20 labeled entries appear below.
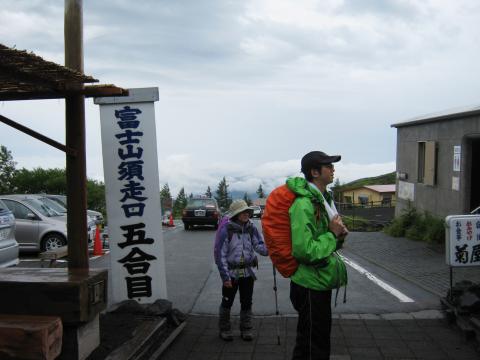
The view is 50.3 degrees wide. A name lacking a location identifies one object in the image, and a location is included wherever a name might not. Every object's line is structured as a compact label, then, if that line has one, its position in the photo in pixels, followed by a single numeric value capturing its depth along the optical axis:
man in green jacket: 3.57
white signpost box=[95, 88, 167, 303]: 6.36
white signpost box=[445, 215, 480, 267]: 6.68
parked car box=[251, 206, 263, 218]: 47.41
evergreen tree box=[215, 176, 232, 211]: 105.68
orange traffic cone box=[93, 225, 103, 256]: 13.66
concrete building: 12.91
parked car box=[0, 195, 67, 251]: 13.31
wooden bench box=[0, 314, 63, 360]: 3.81
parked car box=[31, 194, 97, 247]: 15.00
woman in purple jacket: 5.75
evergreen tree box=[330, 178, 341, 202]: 82.31
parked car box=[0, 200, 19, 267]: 8.17
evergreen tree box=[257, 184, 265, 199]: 118.36
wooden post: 5.38
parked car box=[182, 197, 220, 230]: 22.80
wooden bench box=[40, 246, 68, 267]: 8.34
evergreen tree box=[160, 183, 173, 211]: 40.55
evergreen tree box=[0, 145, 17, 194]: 43.53
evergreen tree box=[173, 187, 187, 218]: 77.99
